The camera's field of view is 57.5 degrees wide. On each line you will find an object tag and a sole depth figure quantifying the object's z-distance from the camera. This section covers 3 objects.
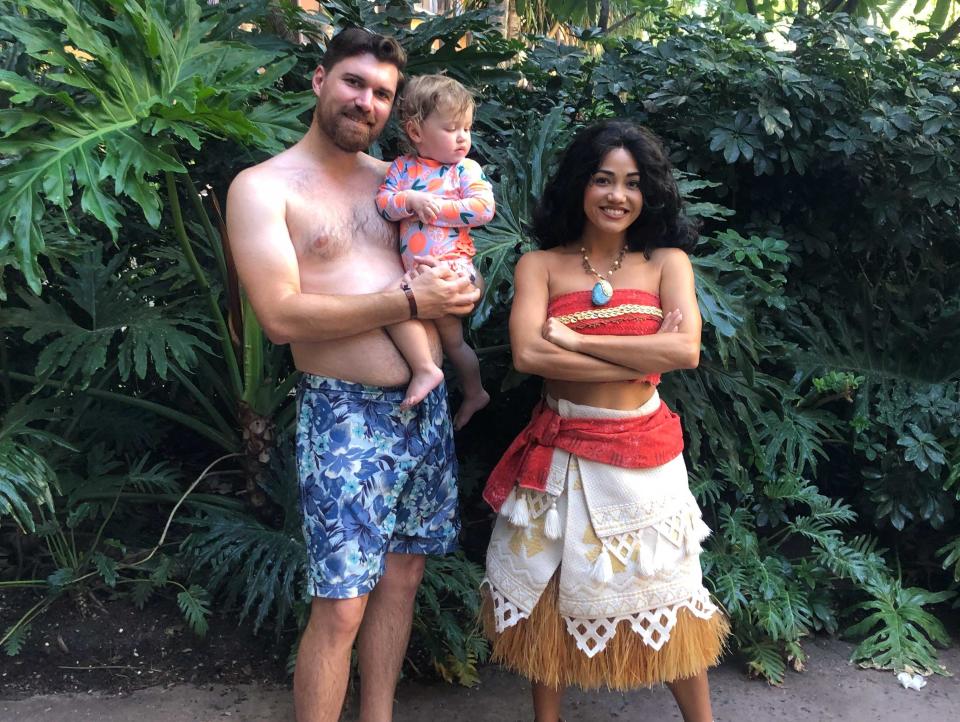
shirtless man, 2.23
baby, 2.37
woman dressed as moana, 2.47
